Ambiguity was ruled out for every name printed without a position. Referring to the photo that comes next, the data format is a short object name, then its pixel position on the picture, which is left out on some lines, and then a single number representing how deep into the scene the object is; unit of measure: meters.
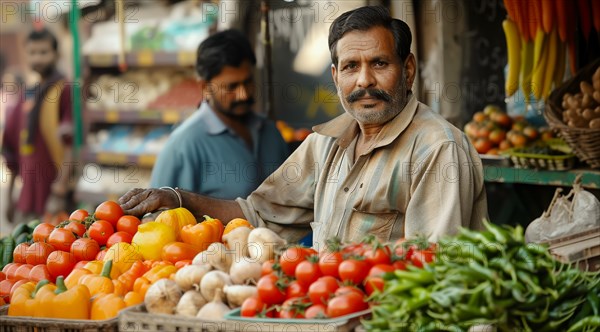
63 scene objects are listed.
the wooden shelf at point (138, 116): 8.08
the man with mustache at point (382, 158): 3.41
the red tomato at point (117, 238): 3.60
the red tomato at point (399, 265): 2.76
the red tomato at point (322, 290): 2.68
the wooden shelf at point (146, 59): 7.82
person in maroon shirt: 9.17
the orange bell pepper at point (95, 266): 3.32
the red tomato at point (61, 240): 3.59
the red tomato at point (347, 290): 2.66
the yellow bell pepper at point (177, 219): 3.67
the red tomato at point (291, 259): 2.83
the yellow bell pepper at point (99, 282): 3.12
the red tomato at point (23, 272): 3.45
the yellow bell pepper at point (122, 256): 3.36
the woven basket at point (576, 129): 5.12
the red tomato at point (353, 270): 2.71
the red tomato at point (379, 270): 2.70
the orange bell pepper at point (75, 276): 3.23
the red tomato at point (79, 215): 3.83
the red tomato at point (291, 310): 2.67
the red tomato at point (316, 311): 2.61
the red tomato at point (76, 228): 3.69
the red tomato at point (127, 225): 3.71
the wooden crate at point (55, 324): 2.86
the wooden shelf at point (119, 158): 8.21
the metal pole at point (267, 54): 6.50
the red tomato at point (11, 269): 3.51
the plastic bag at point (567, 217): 4.34
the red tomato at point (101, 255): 3.50
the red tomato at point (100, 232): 3.65
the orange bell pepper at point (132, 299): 3.02
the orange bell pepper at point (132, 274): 3.19
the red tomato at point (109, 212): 3.75
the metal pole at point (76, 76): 8.66
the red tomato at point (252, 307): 2.69
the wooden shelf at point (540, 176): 5.26
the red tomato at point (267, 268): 2.86
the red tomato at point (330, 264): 2.76
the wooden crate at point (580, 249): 2.86
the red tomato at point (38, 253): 3.54
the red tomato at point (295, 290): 2.73
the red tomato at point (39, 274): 3.39
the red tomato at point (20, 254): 3.61
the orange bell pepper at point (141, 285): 3.06
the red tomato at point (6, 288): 3.36
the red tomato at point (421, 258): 2.81
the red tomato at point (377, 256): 2.76
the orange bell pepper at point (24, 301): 3.02
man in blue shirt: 5.70
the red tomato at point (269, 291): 2.72
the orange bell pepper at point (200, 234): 3.54
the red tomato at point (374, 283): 2.69
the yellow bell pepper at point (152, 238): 3.49
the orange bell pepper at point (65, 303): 2.95
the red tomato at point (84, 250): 3.54
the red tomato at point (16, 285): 3.32
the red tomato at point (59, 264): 3.44
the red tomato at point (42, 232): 3.71
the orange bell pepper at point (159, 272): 3.12
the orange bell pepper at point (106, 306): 2.94
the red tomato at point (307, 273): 2.75
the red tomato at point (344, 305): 2.61
